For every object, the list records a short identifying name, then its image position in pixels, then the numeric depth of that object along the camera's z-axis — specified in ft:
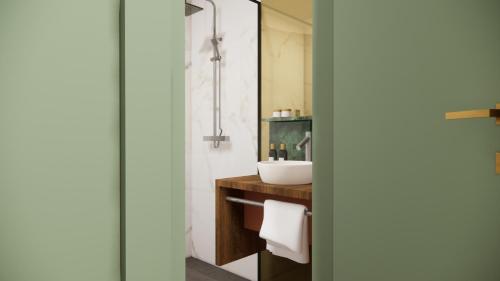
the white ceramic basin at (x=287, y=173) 6.19
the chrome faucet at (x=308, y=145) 7.42
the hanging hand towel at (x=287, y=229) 5.89
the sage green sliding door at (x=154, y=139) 2.23
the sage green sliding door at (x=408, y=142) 2.88
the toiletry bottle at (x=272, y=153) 7.88
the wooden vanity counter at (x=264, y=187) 5.67
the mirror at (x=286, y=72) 7.82
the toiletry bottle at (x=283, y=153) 7.74
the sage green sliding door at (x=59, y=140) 1.77
